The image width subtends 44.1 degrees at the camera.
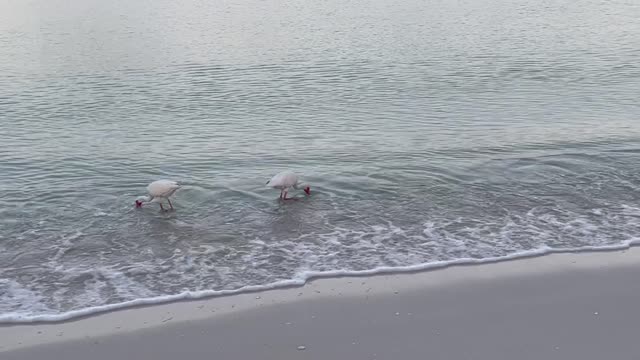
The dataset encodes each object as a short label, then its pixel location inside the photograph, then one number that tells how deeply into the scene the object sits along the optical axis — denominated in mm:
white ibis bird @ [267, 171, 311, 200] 14242
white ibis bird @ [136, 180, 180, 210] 13805
